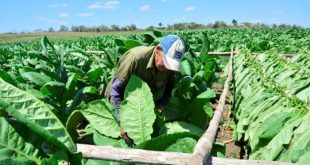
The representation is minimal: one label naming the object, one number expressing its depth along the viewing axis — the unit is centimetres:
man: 239
